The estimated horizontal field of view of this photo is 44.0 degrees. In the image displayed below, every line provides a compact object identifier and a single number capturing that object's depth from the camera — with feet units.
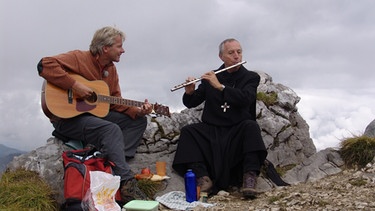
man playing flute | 21.35
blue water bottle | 20.06
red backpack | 17.43
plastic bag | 17.06
